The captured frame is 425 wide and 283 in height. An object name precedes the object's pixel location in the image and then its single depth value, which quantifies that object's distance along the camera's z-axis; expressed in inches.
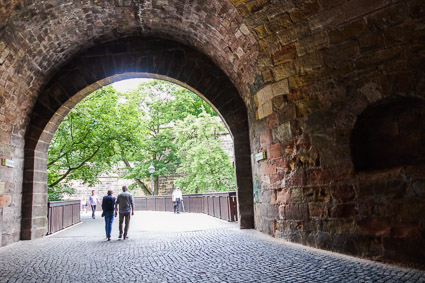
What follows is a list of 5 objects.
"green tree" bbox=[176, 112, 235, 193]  654.5
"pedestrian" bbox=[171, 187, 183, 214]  568.5
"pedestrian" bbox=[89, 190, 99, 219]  564.4
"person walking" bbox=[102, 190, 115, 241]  271.9
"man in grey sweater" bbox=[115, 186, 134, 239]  269.9
